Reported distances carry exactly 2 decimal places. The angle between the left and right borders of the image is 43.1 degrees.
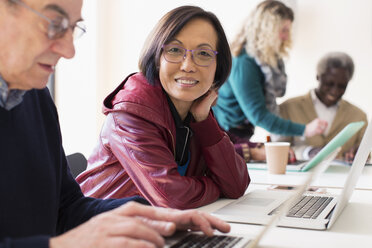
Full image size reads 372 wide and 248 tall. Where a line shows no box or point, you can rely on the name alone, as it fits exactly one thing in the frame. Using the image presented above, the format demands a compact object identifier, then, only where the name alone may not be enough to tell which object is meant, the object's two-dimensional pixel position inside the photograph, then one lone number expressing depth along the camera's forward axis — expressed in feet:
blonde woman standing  9.66
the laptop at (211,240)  2.56
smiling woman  4.56
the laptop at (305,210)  3.67
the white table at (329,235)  3.22
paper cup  6.50
